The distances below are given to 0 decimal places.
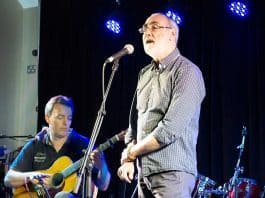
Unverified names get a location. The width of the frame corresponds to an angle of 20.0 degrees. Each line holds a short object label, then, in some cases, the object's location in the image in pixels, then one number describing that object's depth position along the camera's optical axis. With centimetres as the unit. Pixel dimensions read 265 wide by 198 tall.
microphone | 434
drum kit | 706
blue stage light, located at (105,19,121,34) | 970
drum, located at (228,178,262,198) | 705
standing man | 355
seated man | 630
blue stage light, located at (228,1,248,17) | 825
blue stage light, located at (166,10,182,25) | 890
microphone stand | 418
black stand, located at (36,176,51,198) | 617
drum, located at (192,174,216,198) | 714
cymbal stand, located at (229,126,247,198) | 712
